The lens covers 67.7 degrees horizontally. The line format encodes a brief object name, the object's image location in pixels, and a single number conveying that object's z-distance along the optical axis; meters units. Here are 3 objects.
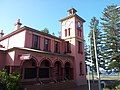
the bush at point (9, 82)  8.85
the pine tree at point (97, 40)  22.63
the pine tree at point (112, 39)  20.10
